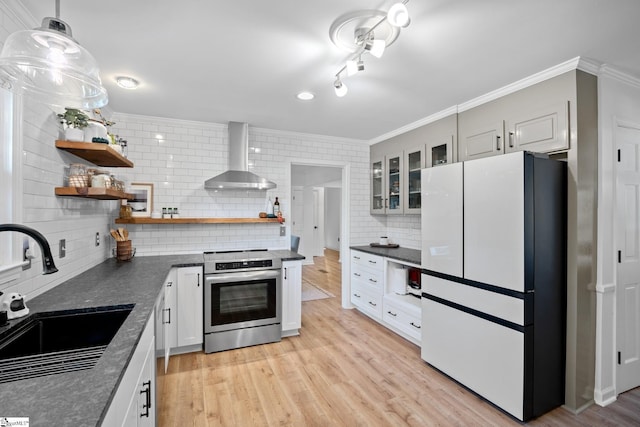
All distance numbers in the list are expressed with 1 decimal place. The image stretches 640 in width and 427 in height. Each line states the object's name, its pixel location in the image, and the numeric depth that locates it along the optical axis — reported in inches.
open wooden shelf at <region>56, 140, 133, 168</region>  78.1
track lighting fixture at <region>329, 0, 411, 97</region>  61.6
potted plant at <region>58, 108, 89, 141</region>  78.6
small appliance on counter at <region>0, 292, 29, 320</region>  52.4
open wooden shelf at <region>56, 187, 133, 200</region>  77.3
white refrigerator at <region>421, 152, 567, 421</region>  77.9
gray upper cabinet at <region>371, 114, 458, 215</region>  126.4
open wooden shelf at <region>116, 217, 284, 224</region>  124.5
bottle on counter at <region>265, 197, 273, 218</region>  150.2
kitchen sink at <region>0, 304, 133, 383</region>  42.1
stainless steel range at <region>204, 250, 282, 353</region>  116.5
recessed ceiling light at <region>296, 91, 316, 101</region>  106.6
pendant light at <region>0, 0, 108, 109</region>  41.4
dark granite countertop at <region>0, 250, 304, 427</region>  29.9
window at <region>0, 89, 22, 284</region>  57.5
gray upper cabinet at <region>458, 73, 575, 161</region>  84.8
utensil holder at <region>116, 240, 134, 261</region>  116.0
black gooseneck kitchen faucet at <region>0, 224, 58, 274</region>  42.9
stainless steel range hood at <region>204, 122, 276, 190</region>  131.6
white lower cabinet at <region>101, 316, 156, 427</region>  37.2
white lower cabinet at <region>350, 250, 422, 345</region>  125.1
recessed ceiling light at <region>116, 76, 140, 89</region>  95.1
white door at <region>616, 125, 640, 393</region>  89.5
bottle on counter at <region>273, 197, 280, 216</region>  151.3
